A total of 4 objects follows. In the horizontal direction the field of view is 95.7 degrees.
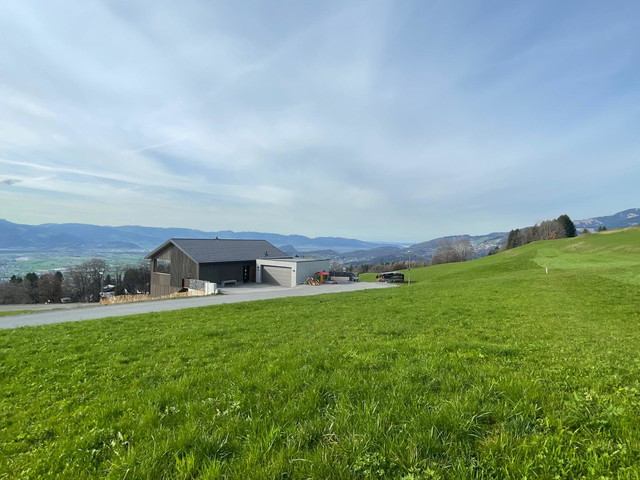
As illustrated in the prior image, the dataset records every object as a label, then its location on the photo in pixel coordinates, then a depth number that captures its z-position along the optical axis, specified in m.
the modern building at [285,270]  40.81
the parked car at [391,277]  46.40
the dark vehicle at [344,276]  45.07
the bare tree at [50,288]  68.06
